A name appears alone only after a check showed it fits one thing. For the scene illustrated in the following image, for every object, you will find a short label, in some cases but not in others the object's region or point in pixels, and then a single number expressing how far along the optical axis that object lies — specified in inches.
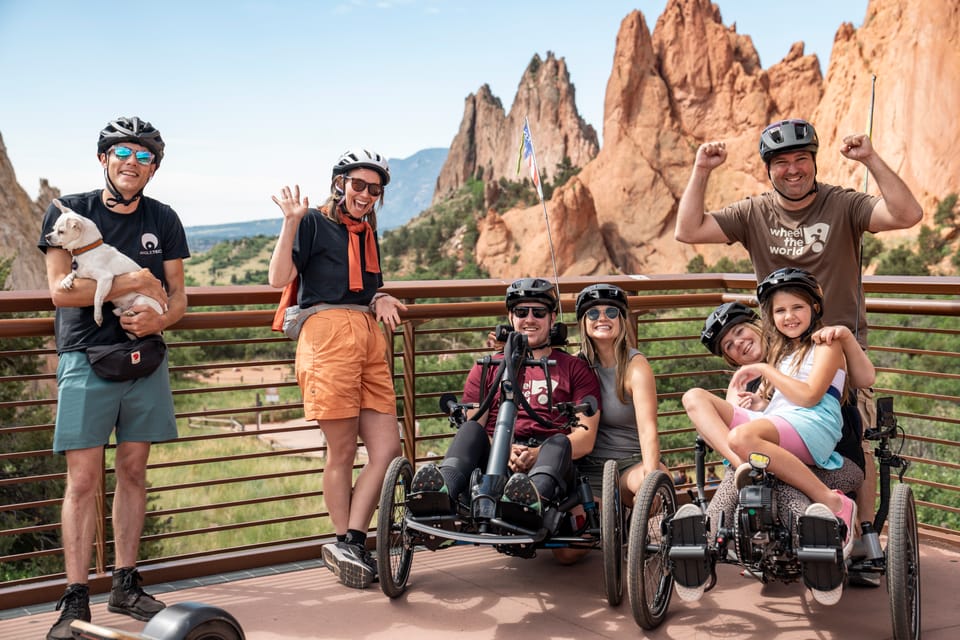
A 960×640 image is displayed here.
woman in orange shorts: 175.5
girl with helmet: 142.7
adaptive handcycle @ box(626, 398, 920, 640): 135.0
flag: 239.8
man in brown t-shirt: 164.4
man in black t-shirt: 152.4
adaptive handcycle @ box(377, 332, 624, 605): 153.6
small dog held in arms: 147.3
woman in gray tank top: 178.1
